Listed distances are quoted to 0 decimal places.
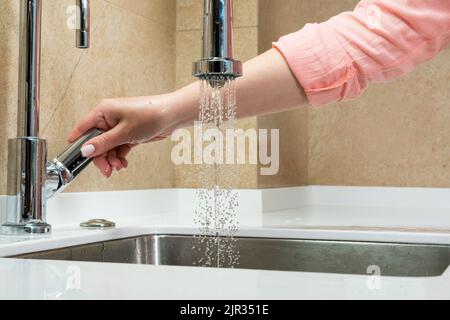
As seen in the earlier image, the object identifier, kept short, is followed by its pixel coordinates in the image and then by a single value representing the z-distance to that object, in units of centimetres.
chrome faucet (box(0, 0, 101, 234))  126
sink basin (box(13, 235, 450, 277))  135
